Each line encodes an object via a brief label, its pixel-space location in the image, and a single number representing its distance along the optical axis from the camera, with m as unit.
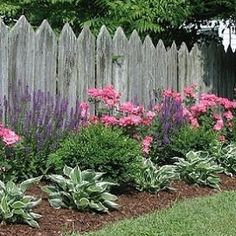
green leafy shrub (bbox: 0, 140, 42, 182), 6.48
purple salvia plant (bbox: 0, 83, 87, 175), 7.09
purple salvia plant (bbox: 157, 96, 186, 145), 8.55
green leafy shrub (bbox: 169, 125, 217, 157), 8.59
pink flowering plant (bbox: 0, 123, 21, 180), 6.14
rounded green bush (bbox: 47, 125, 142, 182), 6.80
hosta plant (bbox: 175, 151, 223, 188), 8.11
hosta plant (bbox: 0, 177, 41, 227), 5.57
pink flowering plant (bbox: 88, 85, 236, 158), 7.95
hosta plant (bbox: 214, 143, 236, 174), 9.25
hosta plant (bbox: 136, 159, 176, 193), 7.36
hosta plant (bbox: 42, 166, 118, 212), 6.23
